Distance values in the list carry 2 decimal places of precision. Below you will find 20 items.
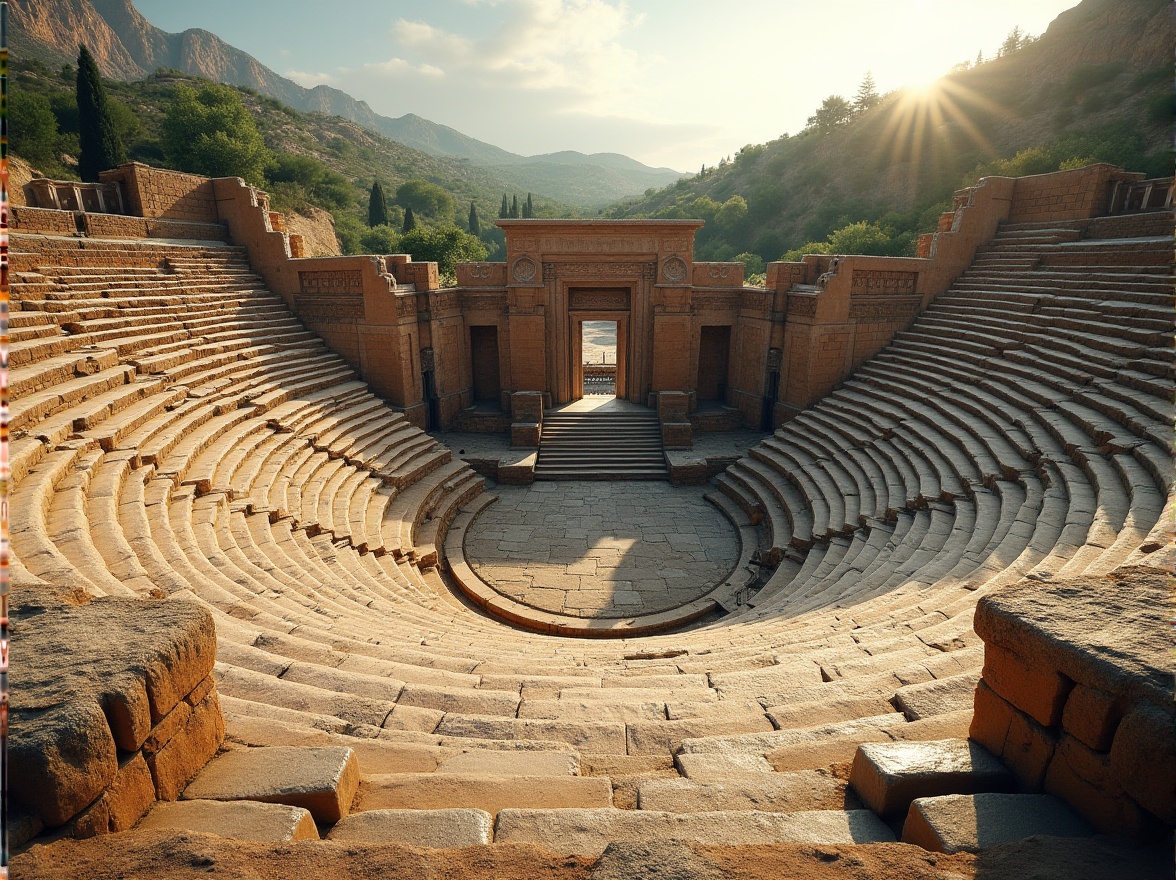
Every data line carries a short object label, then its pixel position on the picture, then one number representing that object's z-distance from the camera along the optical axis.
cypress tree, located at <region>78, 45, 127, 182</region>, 25.45
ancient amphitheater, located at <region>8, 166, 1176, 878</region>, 2.53
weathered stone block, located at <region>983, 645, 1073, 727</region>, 2.83
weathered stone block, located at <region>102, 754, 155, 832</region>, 2.52
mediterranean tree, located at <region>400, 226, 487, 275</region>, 37.53
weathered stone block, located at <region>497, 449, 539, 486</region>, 14.97
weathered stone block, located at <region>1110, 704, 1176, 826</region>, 2.31
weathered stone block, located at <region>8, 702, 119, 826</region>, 2.24
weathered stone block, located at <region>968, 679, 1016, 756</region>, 3.12
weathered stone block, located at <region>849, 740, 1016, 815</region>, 2.90
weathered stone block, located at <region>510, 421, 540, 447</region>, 16.23
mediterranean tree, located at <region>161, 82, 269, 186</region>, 33.81
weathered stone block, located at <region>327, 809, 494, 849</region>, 2.65
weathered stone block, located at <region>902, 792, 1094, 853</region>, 2.51
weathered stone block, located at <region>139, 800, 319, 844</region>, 2.54
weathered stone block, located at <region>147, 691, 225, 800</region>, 2.81
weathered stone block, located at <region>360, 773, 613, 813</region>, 3.07
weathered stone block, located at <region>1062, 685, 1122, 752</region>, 2.60
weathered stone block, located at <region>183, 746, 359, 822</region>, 2.80
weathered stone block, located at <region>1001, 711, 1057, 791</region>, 2.88
